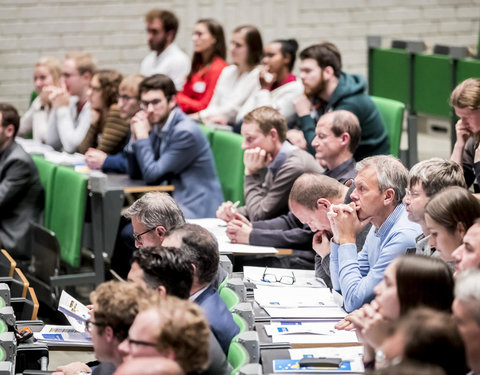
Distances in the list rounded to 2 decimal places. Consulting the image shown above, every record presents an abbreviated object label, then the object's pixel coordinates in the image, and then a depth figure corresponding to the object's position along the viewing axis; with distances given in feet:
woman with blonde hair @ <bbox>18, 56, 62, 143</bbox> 44.70
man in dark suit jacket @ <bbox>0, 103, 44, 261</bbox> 35.29
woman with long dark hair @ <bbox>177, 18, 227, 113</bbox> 44.19
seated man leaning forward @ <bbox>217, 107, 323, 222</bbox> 28.94
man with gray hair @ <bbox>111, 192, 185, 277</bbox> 22.86
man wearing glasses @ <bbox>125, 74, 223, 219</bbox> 34.65
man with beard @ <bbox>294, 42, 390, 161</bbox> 32.91
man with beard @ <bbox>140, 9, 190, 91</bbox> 47.19
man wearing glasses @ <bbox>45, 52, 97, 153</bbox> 41.83
